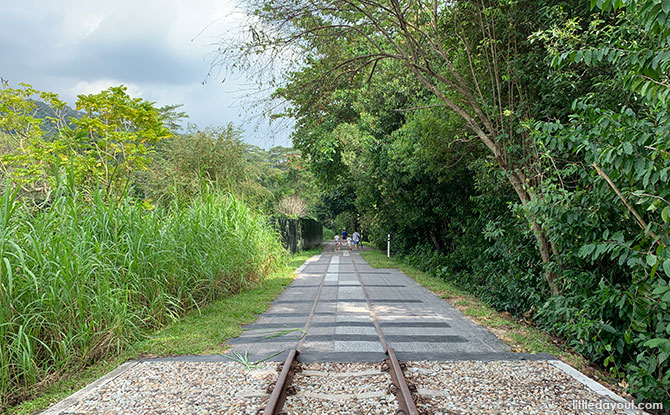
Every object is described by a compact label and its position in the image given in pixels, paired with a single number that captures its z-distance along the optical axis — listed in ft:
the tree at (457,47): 19.06
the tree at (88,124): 40.65
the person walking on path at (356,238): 89.56
